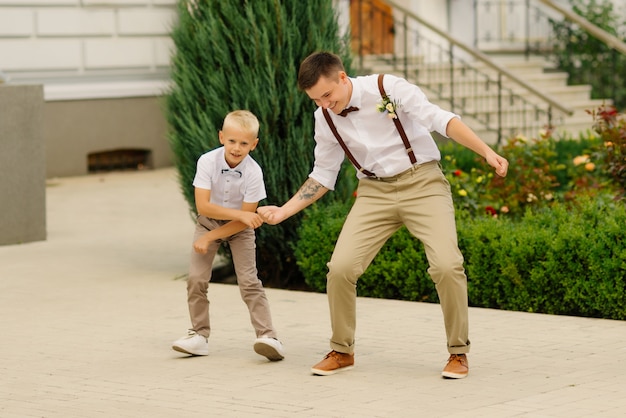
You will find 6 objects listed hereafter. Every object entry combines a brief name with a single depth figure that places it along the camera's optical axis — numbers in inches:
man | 320.6
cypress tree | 476.3
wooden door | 978.6
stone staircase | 829.2
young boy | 343.6
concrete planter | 576.6
